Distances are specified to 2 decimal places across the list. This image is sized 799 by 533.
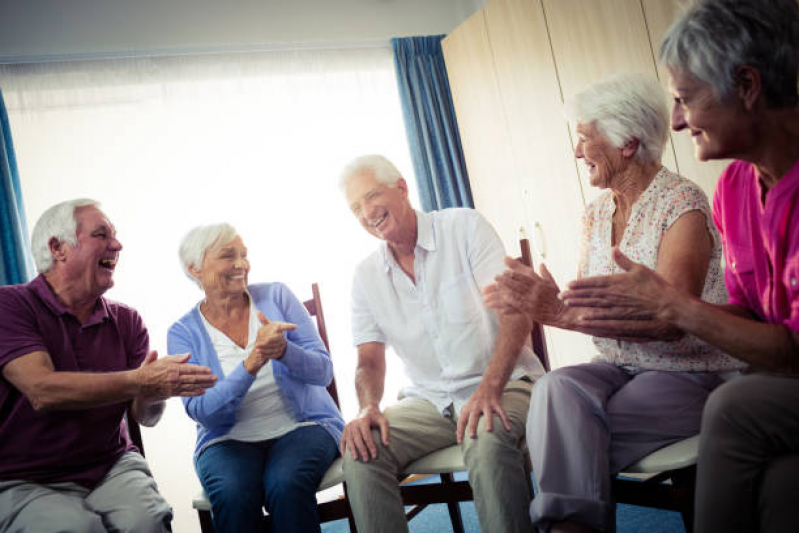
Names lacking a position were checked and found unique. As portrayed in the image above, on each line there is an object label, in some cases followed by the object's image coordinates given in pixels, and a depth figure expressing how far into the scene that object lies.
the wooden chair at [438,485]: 1.67
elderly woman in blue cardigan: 1.72
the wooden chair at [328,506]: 1.80
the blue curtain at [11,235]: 2.82
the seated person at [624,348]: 1.35
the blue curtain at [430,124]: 3.91
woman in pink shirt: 1.08
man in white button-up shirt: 1.55
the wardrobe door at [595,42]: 2.67
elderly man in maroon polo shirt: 1.67
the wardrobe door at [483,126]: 3.60
